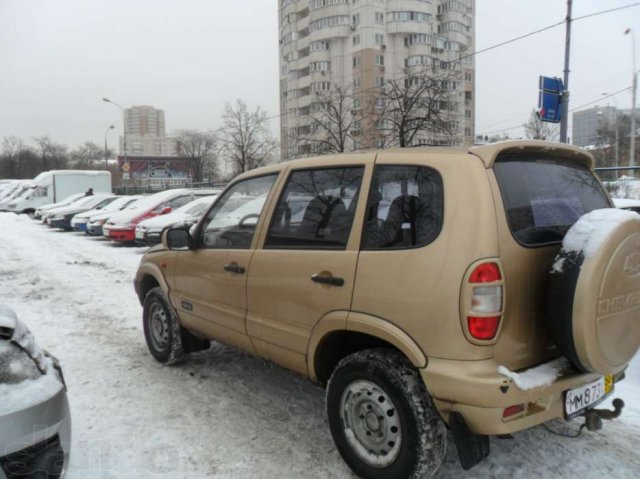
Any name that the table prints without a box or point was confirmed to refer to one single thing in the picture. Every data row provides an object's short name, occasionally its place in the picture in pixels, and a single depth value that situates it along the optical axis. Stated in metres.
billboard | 70.19
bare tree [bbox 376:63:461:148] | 18.03
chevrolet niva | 2.43
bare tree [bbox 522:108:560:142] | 35.97
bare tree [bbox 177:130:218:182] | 58.23
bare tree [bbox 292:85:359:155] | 23.92
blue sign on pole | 11.25
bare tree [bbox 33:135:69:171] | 74.75
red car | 14.96
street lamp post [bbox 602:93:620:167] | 32.83
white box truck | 30.11
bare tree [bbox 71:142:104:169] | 77.28
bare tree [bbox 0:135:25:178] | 71.62
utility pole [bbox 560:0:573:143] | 11.59
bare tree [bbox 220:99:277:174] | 43.47
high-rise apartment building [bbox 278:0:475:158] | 63.19
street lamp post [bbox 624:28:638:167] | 27.74
